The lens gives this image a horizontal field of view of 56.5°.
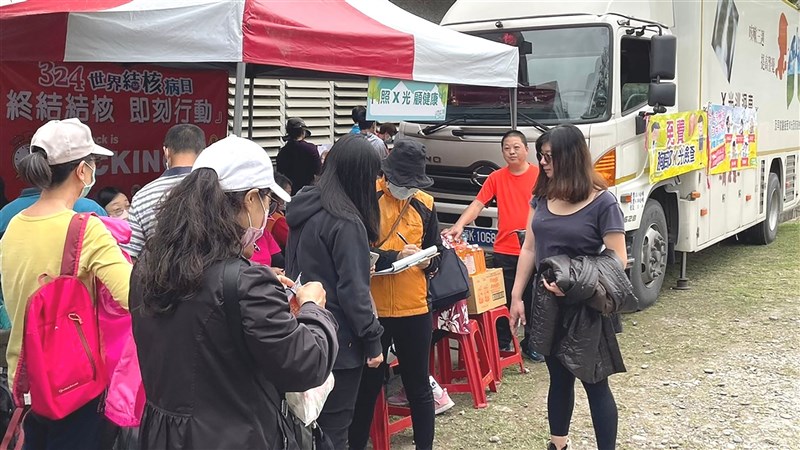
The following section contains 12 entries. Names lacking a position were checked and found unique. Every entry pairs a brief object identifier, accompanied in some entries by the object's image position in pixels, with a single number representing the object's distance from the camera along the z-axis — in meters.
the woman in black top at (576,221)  3.25
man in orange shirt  5.05
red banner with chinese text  5.45
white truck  5.87
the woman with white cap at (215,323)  1.69
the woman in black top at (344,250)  2.77
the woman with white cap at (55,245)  2.38
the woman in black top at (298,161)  7.48
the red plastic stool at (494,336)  4.66
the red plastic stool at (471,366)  4.39
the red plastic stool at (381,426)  3.72
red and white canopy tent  3.59
